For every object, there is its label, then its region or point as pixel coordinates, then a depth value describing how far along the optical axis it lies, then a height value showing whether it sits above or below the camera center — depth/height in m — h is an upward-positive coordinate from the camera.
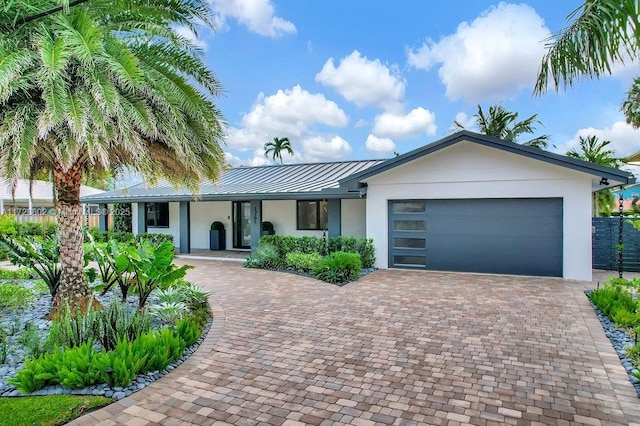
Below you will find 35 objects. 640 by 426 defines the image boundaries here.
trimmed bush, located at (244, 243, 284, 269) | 13.06 -1.66
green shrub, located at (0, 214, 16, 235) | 11.24 -0.45
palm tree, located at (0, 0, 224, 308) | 5.26 +1.66
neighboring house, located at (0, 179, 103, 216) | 25.64 +0.71
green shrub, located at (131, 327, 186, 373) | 4.73 -1.74
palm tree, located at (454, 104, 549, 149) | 22.59 +4.90
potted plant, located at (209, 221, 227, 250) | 17.97 -1.25
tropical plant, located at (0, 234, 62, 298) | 7.21 -0.90
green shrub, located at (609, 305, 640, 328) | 6.21 -1.78
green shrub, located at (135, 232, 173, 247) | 16.41 -1.18
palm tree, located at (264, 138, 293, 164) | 40.66 +6.57
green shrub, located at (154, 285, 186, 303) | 7.08 -1.58
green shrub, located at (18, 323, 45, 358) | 4.91 -1.75
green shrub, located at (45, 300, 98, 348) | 5.04 -1.59
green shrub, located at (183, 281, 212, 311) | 7.53 -1.74
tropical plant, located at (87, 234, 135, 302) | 6.77 -0.93
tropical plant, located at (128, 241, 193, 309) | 6.66 -1.05
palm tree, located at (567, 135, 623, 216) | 21.98 +2.95
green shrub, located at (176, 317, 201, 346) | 5.58 -1.76
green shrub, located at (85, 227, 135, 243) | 17.02 -1.15
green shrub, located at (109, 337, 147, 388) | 4.29 -1.74
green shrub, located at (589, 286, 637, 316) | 6.95 -1.70
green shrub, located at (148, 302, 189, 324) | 6.55 -1.72
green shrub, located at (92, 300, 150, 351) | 5.22 -1.61
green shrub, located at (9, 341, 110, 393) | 4.16 -1.74
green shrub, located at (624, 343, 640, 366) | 4.97 -1.87
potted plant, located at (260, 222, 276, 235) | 16.84 -0.80
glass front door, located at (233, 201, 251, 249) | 18.06 -0.77
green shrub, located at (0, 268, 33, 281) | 10.52 -1.75
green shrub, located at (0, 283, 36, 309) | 7.14 -1.59
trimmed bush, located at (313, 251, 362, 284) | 10.64 -1.64
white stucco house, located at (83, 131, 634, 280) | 10.59 +0.12
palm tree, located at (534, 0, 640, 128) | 4.57 +2.10
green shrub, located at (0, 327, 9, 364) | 4.94 -1.81
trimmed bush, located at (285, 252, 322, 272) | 11.95 -1.60
